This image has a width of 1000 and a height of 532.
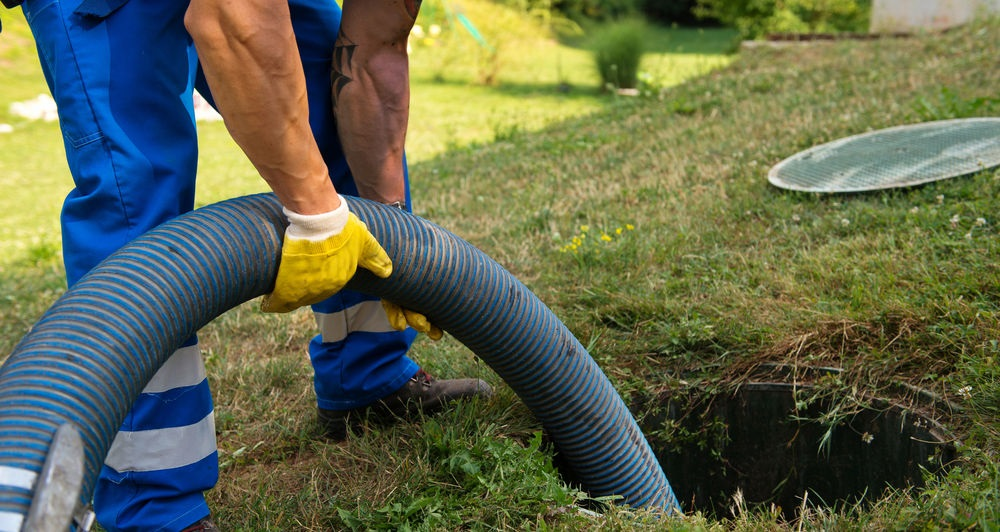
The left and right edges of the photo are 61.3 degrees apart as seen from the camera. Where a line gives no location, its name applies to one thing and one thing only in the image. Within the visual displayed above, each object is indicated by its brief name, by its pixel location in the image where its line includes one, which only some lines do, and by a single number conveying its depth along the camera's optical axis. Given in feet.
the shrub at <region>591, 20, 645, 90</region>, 34.86
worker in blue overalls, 5.14
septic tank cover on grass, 11.14
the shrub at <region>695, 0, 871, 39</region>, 45.24
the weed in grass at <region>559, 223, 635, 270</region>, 10.61
